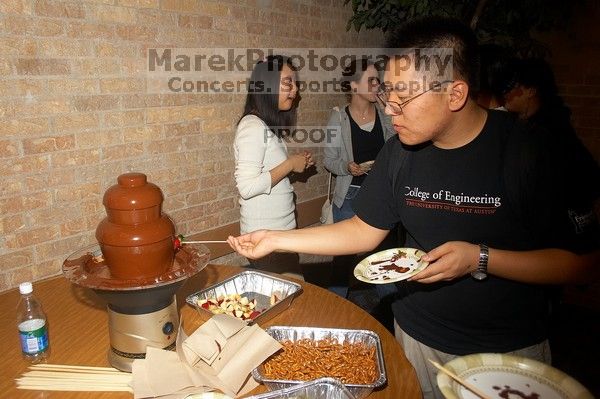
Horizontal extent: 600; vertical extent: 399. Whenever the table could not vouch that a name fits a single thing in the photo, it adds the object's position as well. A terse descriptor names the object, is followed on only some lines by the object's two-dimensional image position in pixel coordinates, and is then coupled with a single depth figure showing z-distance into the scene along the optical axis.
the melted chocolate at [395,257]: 1.80
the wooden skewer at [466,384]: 1.19
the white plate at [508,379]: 1.20
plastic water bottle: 1.58
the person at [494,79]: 3.21
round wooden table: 1.50
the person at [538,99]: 2.75
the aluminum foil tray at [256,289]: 2.07
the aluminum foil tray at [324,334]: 1.70
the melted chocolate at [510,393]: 1.23
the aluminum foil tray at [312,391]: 1.37
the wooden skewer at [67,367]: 1.60
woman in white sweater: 3.06
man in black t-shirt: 1.53
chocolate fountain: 1.48
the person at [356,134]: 4.03
